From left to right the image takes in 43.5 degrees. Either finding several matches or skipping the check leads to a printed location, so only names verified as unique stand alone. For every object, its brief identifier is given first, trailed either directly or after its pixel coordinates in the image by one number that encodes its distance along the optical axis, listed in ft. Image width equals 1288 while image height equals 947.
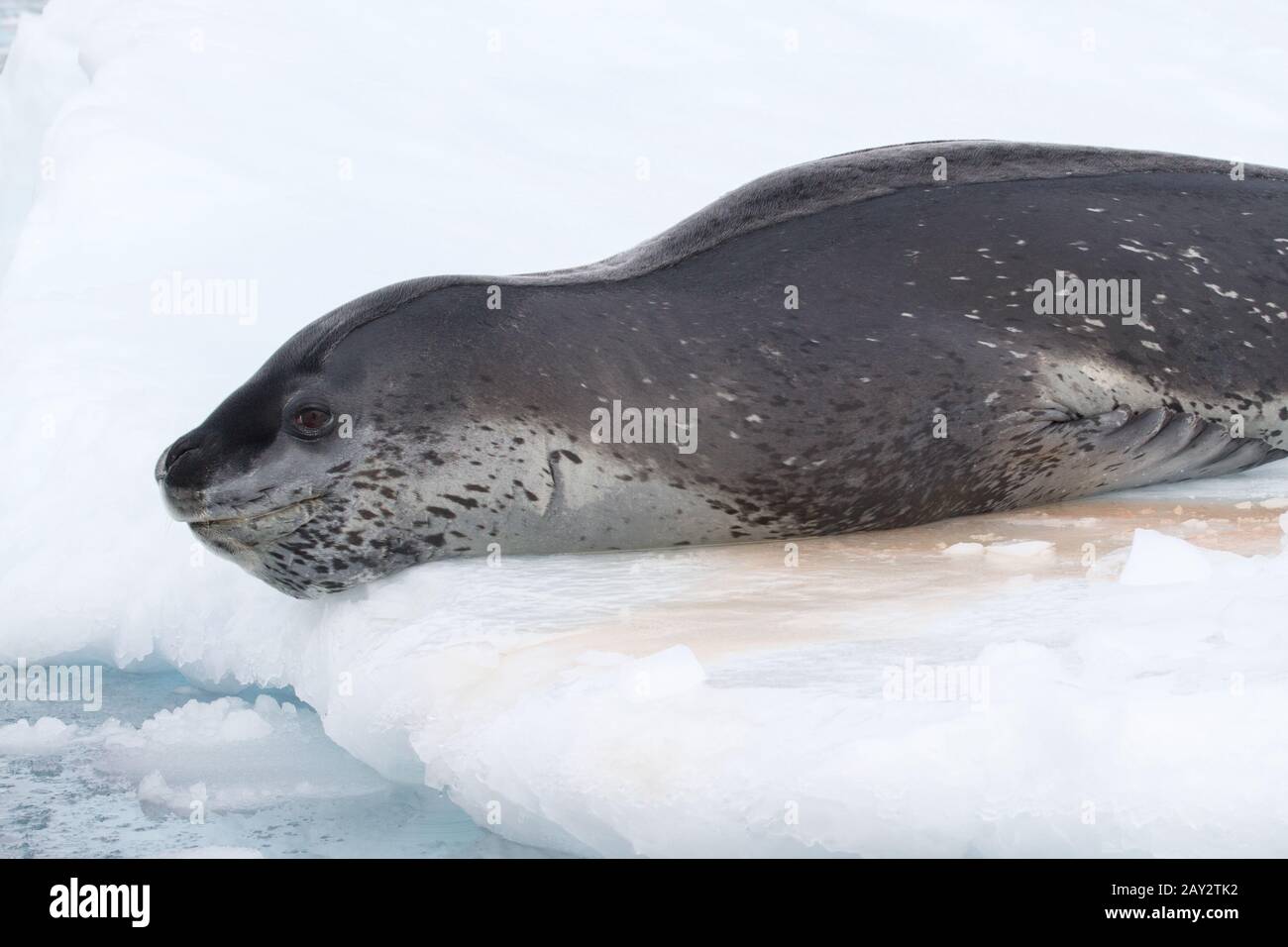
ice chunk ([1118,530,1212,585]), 9.62
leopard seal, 11.35
